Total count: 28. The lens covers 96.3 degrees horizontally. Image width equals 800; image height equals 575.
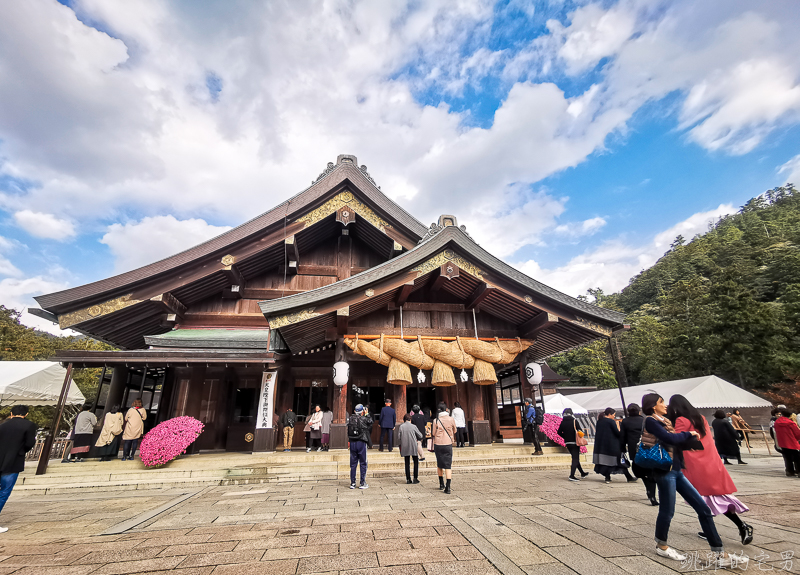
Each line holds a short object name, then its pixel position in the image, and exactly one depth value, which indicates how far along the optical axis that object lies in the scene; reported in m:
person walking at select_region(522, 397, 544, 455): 10.62
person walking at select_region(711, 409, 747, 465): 9.99
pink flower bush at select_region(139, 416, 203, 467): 8.27
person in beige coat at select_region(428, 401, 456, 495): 6.37
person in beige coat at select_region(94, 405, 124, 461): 9.26
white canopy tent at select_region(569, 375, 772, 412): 16.70
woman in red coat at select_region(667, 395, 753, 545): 3.33
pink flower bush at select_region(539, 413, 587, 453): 10.17
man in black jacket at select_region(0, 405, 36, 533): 4.89
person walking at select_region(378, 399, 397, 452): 9.64
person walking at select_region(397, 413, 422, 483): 7.19
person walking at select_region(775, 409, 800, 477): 7.92
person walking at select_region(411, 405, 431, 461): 9.59
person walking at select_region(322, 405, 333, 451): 10.49
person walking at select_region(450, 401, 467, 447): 10.50
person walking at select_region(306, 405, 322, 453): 10.48
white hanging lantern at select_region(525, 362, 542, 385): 11.05
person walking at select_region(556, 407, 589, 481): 7.53
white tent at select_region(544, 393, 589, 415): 19.67
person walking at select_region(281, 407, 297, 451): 11.20
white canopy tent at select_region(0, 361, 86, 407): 13.09
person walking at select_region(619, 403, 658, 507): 6.51
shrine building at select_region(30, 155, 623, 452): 9.85
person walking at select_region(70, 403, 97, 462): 9.52
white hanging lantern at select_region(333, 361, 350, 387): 9.80
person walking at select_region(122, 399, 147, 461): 9.11
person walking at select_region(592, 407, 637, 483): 6.88
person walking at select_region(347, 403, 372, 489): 6.50
